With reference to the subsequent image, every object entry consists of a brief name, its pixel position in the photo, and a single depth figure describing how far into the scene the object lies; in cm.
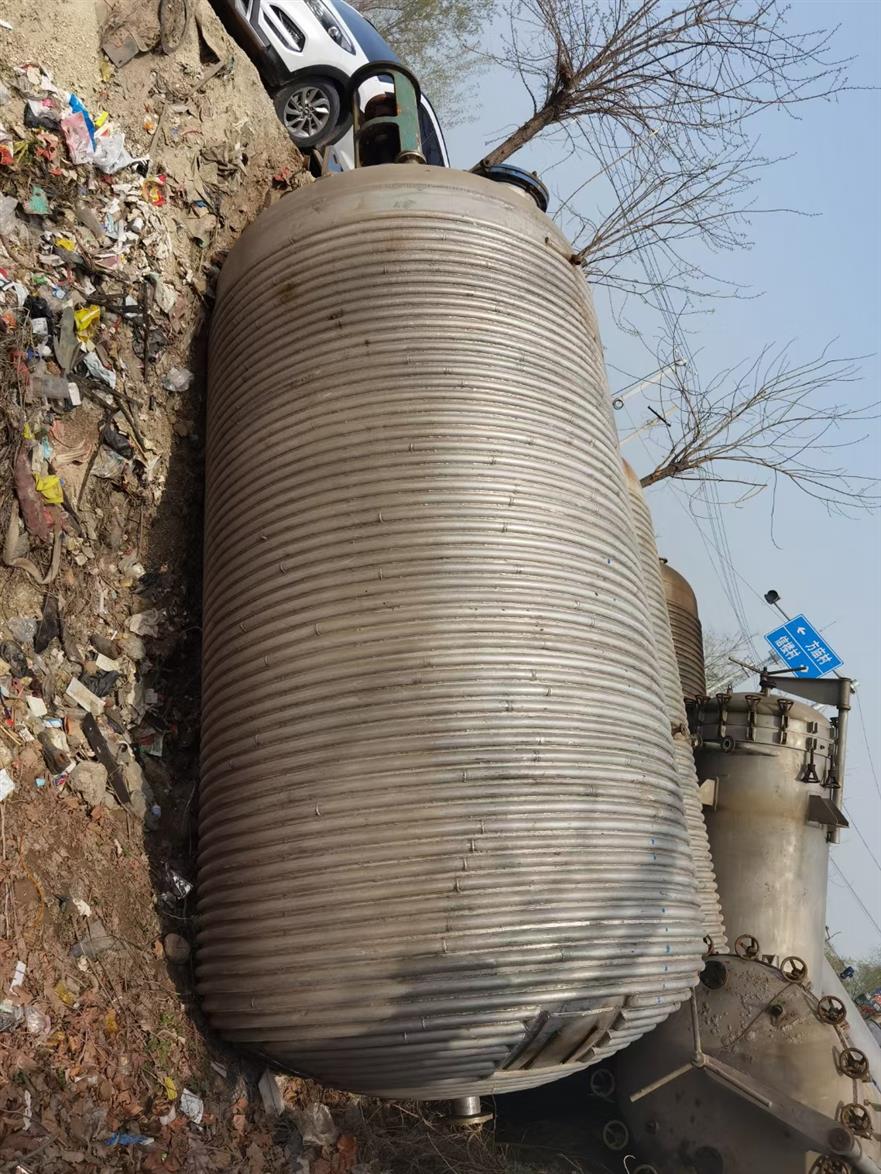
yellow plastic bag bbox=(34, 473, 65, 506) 339
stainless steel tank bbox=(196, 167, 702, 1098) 271
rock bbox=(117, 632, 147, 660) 358
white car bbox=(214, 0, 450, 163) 523
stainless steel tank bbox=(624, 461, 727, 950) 484
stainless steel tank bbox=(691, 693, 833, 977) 578
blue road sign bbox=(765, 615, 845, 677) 1161
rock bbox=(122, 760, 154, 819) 336
